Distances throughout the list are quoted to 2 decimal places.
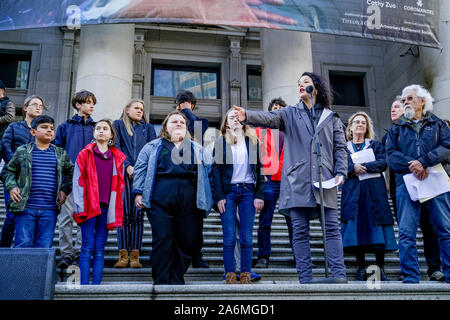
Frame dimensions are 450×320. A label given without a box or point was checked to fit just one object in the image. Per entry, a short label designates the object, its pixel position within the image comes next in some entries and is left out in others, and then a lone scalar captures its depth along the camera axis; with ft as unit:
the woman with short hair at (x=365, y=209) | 19.34
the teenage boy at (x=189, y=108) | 22.26
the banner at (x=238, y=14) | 30.35
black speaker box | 10.96
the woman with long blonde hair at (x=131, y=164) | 18.78
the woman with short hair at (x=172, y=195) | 15.07
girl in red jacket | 16.29
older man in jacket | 16.40
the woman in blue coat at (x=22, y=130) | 21.10
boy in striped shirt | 17.10
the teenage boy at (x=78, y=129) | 21.11
